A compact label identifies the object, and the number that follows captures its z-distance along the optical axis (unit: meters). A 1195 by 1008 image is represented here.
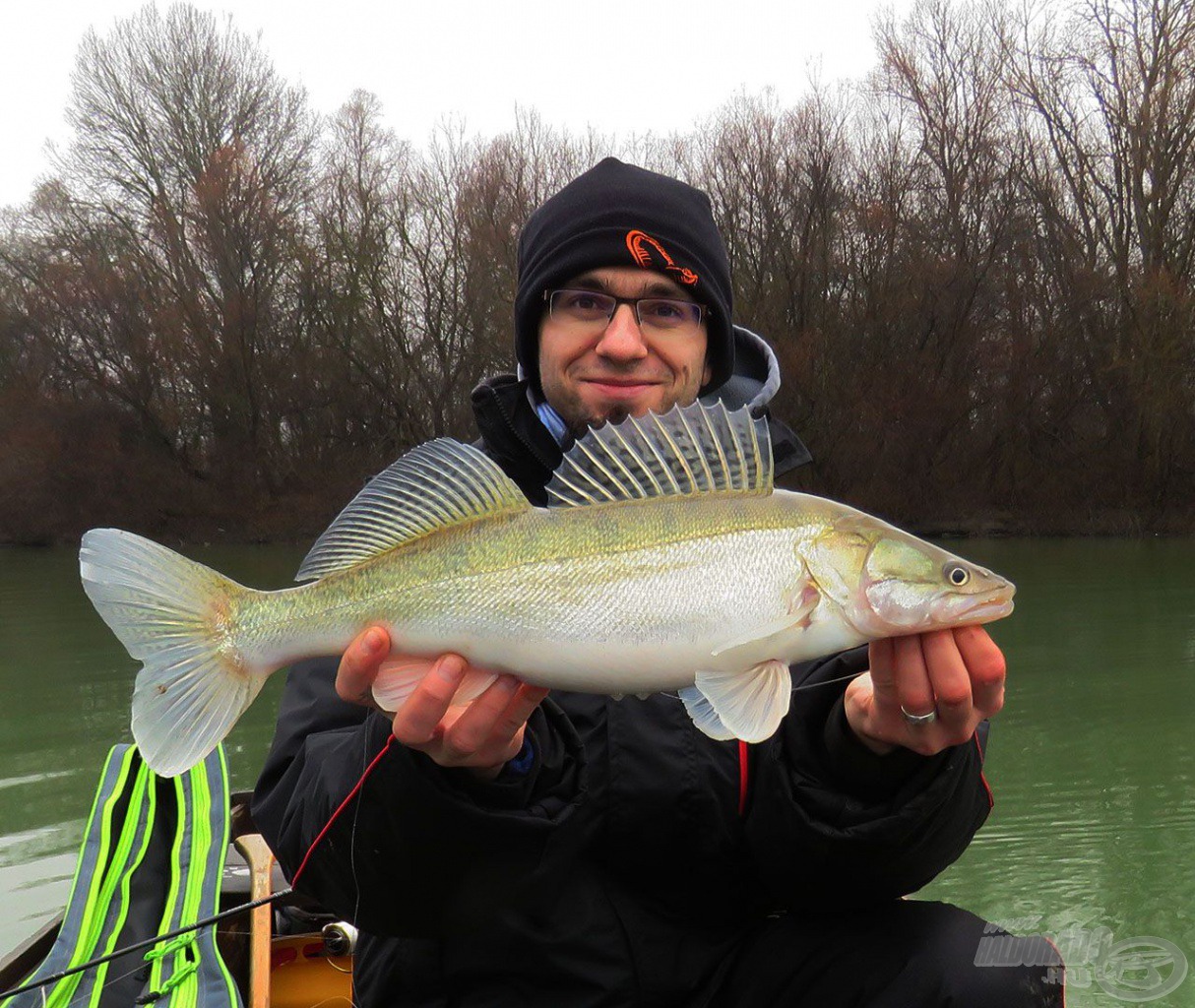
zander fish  0.62
